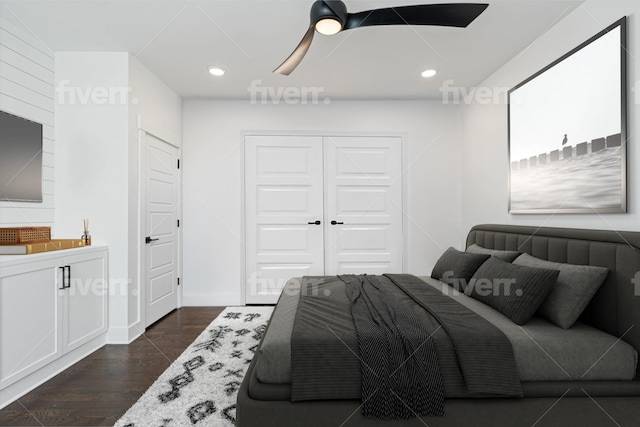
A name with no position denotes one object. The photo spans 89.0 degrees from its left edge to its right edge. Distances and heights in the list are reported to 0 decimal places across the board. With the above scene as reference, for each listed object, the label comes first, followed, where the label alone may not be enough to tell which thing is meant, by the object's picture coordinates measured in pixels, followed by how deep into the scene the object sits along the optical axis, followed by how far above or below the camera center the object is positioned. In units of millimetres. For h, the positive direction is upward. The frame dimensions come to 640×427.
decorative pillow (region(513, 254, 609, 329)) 1731 -439
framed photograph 1931 +561
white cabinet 1932 -681
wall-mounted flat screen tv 2354 +430
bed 1451 -799
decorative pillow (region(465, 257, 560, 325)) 1799 -450
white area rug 1752 -1094
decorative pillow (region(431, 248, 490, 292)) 2574 -452
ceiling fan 1762 +1114
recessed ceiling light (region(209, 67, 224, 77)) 3197 +1432
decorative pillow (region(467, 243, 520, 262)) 2441 -324
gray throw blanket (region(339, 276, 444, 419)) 1433 -720
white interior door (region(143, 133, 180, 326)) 3281 -144
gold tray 2113 -221
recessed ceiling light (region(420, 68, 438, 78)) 3262 +1433
